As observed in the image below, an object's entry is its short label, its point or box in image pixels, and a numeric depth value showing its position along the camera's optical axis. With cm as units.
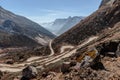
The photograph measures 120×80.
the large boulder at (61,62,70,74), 873
